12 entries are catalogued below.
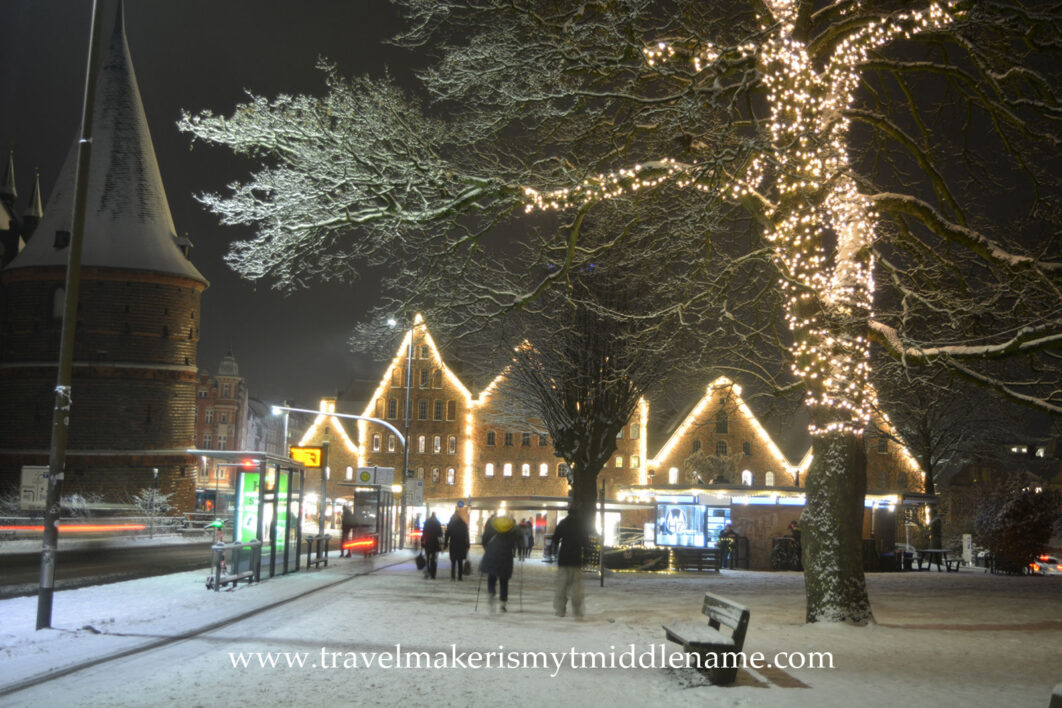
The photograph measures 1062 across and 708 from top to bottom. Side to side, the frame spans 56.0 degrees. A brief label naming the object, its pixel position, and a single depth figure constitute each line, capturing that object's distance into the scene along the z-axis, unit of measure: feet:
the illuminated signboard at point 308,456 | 85.29
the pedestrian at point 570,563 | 51.88
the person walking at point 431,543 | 82.69
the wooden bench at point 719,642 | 32.01
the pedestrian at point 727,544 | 117.50
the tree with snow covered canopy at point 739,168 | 46.01
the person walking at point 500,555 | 55.57
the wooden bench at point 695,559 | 108.47
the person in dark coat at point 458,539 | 78.59
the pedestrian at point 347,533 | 115.85
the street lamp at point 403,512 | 134.47
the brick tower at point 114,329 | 216.33
